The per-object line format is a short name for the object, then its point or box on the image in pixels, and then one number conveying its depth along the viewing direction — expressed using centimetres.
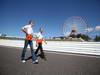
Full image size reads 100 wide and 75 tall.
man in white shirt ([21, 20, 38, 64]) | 201
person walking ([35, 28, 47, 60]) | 281
